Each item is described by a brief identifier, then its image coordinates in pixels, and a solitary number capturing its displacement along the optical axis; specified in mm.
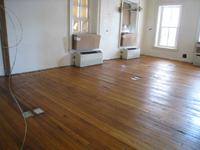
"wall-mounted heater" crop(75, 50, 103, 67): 5148
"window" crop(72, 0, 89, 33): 5266
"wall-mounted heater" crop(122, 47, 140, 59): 6762
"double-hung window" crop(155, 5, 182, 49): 7098
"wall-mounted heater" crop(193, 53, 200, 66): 6259
